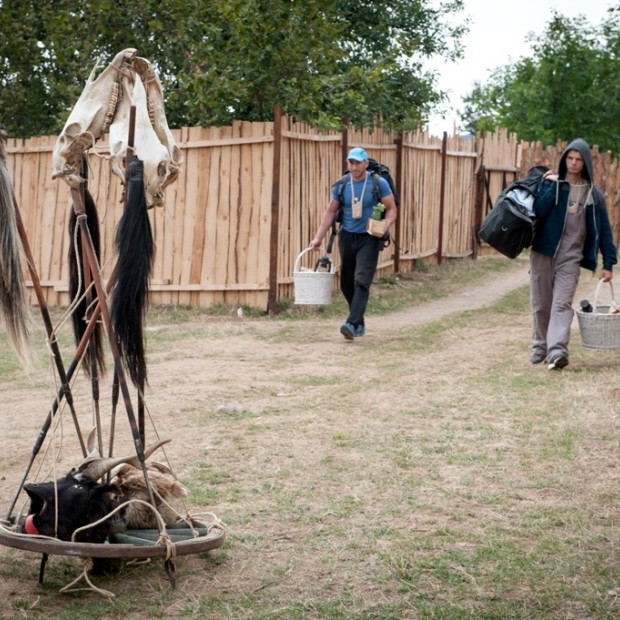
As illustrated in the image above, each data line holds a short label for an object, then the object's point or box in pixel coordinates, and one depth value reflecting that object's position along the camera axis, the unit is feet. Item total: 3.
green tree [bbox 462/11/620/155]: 94.84
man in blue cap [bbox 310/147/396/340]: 35.88
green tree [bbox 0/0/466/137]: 43.21
